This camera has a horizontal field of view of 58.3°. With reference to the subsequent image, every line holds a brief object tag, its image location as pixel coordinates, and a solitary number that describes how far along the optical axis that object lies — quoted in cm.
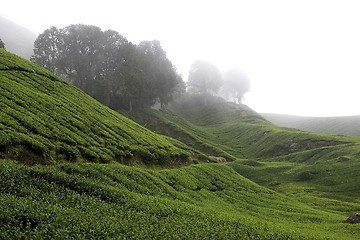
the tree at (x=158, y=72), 12425
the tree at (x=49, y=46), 11444
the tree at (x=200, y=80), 19812
